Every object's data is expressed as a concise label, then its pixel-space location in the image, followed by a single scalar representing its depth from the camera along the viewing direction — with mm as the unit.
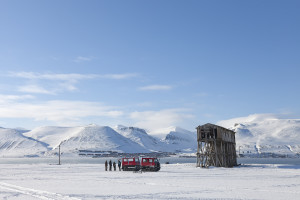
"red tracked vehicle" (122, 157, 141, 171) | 55584
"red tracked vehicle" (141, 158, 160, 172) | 55275
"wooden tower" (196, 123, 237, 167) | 76688
